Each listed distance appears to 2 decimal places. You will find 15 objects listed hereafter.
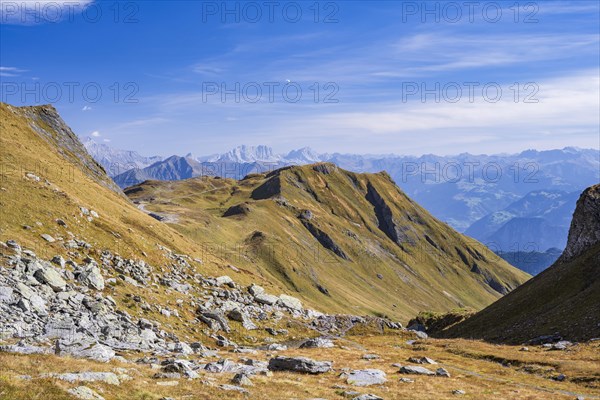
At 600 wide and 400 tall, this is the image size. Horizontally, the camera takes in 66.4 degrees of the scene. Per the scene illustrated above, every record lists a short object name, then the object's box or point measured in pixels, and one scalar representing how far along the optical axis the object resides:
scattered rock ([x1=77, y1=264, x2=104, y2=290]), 52.47
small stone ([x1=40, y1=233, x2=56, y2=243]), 57.25
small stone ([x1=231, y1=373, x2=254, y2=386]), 31.77
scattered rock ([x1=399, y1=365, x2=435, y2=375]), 45.38
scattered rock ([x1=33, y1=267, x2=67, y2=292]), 46.50
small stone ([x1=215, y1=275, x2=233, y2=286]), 77.53
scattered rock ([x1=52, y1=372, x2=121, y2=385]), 25.02
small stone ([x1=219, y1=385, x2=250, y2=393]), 29.46
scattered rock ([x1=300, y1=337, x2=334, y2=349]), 62.48
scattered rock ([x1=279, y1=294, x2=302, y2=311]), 80.85
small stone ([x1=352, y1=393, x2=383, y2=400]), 30.62
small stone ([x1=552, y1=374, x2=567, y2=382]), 44.94
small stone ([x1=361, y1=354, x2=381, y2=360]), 54.52
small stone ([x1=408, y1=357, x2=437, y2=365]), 52.93
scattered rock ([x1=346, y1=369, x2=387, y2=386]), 38.31
